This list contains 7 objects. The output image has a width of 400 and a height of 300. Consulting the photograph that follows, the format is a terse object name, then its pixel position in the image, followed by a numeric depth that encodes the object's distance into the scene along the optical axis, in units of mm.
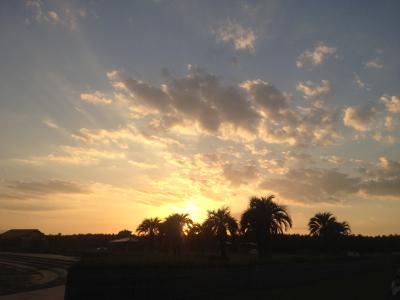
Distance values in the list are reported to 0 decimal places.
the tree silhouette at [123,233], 114500
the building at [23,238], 69125
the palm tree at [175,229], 47594
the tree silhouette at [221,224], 41062
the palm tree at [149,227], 56406
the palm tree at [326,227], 53125
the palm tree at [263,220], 35281
